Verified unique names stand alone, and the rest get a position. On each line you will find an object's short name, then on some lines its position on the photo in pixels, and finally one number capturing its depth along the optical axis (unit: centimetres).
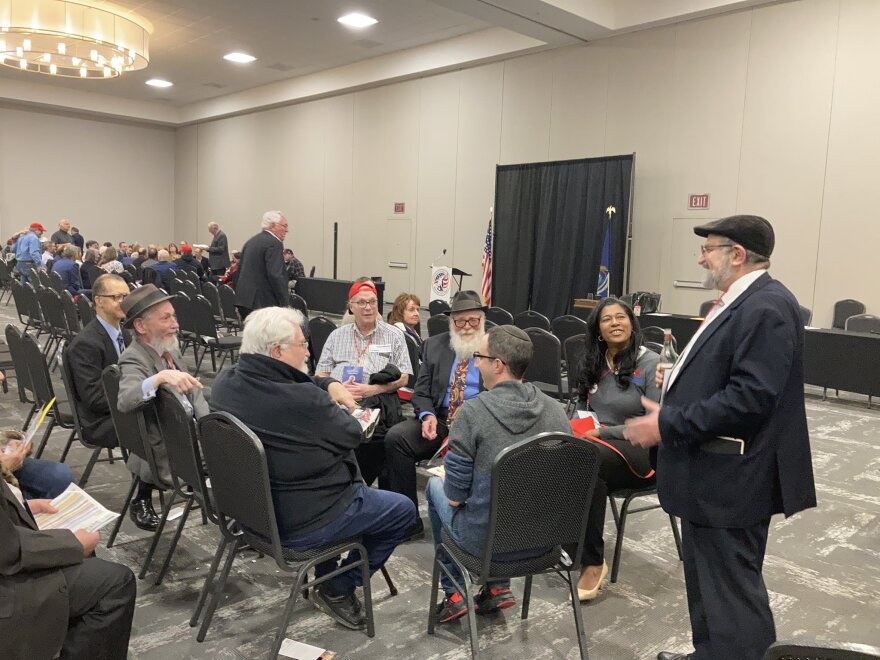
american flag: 1121
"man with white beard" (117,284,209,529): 275
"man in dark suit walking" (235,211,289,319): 625
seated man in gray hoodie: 223
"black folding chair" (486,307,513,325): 625
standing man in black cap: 196
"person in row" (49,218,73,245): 1520
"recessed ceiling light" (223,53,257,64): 1357
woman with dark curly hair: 287
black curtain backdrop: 1011
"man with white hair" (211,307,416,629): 226
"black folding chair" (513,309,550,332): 634
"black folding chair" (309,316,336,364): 498
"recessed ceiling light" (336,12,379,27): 1099
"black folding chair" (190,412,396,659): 215
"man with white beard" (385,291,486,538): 333
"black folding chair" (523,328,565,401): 459
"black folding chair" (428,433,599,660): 209
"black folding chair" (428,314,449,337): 578
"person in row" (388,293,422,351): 482
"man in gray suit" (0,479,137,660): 170
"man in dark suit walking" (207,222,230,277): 1469
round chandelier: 1075
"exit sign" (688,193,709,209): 953
